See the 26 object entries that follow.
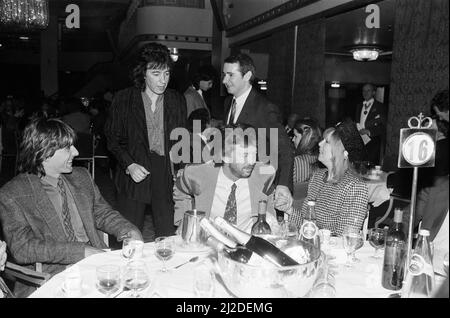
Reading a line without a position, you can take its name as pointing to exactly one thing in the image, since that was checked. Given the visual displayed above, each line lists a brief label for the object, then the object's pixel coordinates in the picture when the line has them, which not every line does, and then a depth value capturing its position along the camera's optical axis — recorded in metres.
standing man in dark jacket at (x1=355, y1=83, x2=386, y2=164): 6.59
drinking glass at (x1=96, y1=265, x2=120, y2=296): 1.35
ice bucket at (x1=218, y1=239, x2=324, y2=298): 1.19
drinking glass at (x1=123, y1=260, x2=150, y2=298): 1.38
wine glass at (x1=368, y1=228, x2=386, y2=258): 1.80
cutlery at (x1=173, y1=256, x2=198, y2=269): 1.68
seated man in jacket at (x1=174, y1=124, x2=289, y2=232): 2.28
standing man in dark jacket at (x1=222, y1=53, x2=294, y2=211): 2.83
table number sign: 1.32
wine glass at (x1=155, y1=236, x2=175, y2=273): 1.61
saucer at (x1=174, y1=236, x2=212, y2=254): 1.80
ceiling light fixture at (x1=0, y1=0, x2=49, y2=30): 5.48
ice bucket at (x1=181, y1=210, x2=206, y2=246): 1.81
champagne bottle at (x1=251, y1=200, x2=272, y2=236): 1.87
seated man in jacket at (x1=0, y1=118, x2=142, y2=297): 1.92
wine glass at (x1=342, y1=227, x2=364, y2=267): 1.71
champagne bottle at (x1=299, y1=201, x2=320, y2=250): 1.76
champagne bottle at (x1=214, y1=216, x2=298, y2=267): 1.36
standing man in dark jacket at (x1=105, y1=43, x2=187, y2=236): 2.87
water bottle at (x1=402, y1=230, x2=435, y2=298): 1.35
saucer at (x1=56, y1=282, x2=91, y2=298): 1.35
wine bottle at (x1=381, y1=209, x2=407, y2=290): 1.49
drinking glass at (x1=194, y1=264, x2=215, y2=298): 1.33
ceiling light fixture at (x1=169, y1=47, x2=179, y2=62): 11.21
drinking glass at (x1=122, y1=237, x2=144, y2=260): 1.70
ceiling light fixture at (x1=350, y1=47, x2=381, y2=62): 10.27
